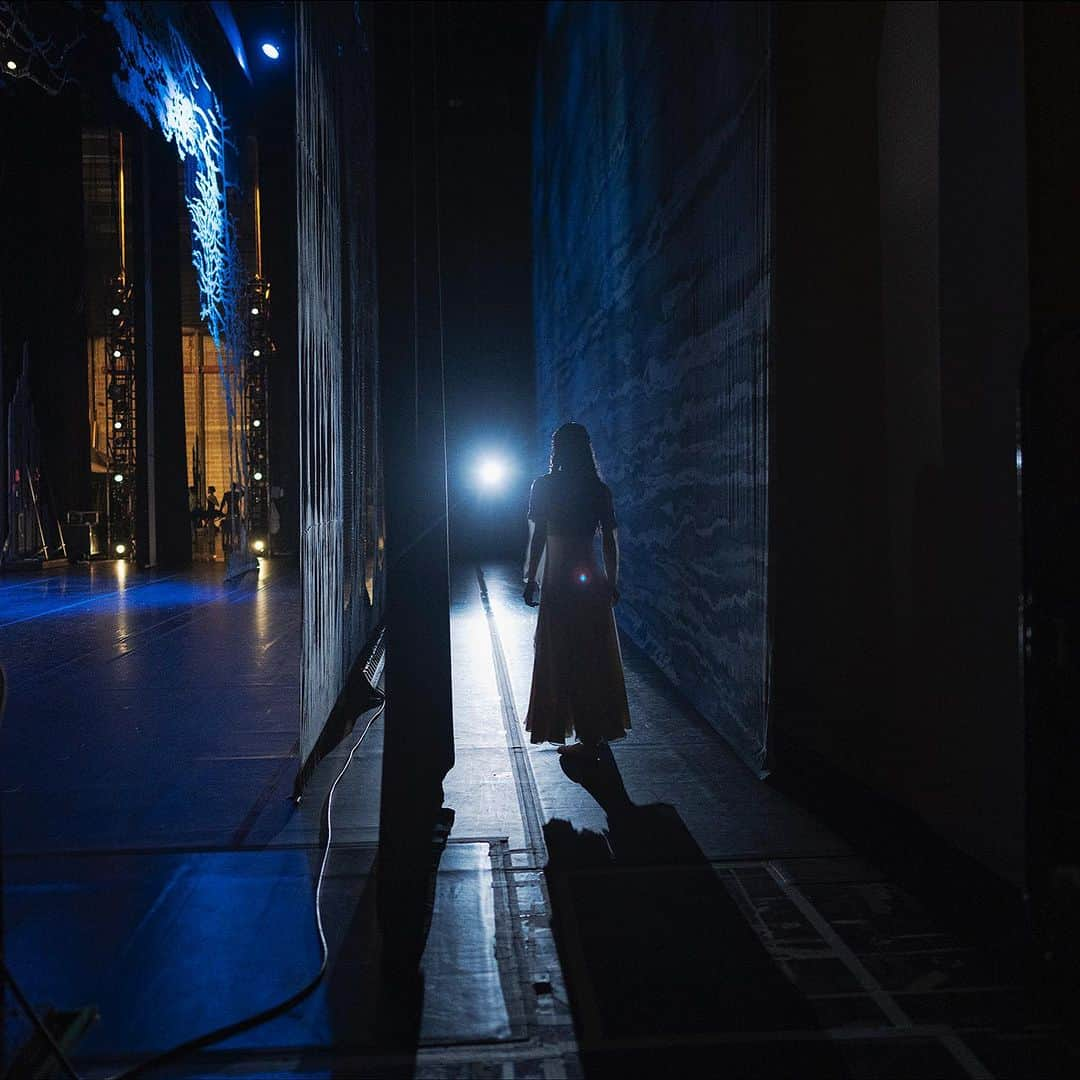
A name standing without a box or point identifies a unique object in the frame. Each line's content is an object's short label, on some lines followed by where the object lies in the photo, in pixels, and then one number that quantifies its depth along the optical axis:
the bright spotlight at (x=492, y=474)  20.30
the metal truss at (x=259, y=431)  18.70
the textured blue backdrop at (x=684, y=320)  4.66
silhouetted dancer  4.74
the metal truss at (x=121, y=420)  17.95
